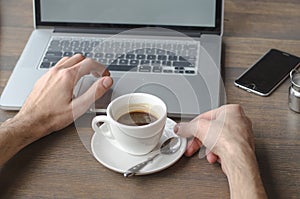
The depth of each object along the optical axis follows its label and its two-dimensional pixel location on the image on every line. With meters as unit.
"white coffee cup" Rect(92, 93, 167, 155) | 1.10
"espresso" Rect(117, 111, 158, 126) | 1.13
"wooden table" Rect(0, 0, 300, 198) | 1.11
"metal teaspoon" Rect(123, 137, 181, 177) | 1.12
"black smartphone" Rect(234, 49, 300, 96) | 1.29
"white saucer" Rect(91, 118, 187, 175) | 1.13
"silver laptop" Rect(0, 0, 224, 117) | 1.29
